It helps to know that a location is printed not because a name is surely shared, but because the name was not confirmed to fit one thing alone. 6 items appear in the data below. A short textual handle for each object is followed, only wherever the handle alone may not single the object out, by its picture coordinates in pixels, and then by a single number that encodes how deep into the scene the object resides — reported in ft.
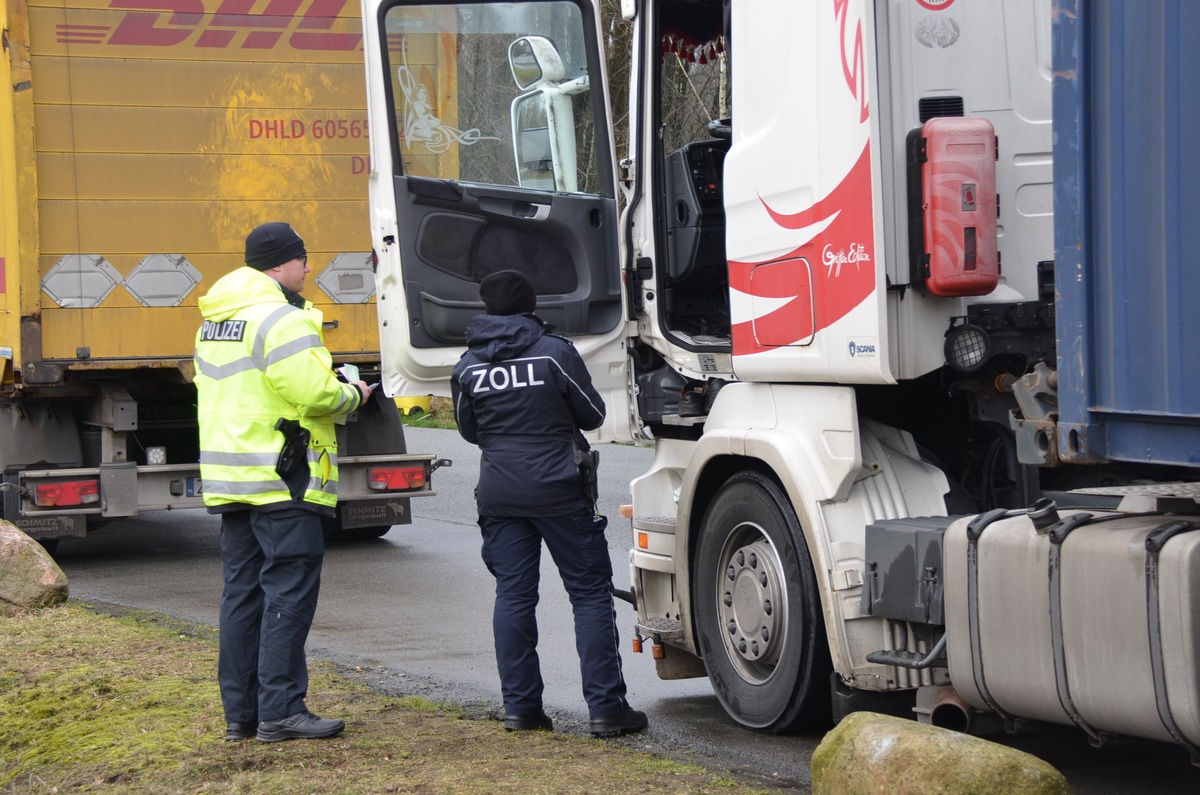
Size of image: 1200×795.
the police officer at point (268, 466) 36.32
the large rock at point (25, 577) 57.06
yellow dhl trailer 66.69
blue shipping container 25.17
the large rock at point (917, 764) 26.35
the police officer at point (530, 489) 37.70
